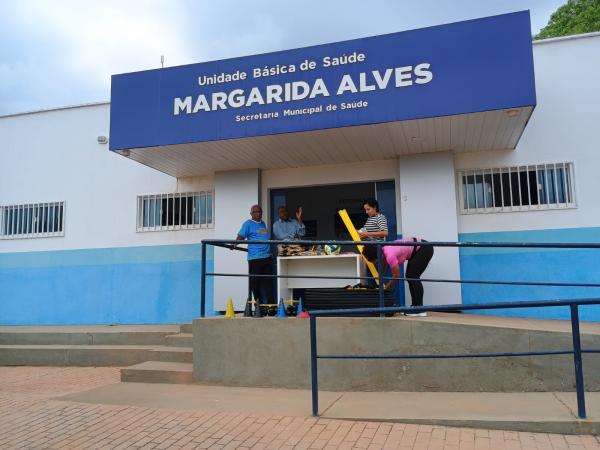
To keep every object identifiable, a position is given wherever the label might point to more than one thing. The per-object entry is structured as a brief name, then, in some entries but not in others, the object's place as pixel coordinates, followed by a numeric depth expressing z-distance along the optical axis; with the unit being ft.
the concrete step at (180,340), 24.20
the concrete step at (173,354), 22.84
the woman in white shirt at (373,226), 23.20
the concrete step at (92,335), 27.40
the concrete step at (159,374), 20.90
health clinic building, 23.30
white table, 25.38
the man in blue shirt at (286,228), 28.66
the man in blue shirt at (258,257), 25.43
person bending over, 22.11
